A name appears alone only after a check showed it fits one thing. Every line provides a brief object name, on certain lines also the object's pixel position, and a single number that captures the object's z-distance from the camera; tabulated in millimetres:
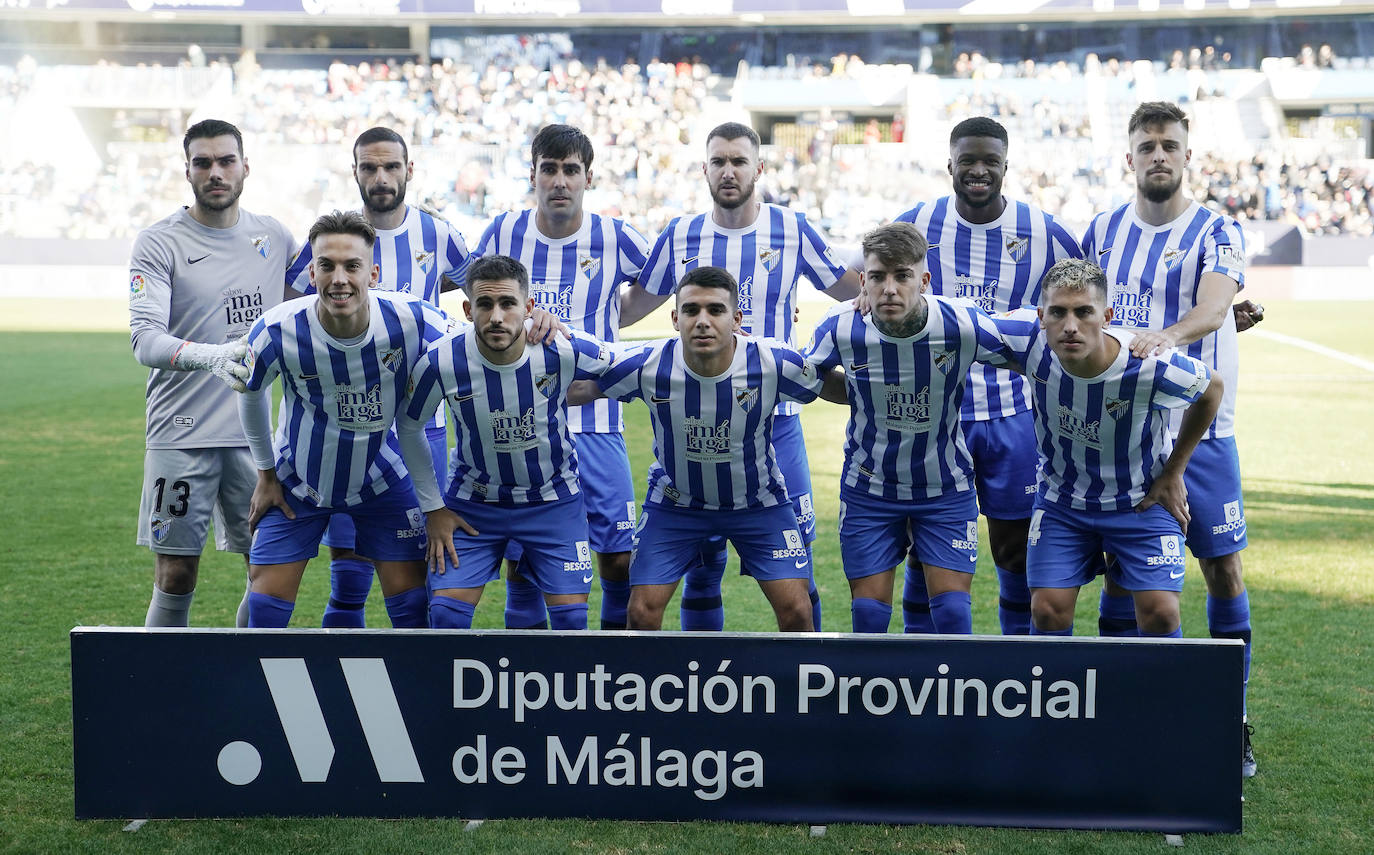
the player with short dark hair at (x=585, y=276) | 4789
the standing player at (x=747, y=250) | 4848
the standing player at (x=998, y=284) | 4598
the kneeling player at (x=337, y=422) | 4105
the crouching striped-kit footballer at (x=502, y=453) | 4152
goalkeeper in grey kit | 4566
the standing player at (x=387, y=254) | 4789
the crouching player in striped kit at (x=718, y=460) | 4195
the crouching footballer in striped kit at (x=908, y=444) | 4156
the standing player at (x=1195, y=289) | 4258
